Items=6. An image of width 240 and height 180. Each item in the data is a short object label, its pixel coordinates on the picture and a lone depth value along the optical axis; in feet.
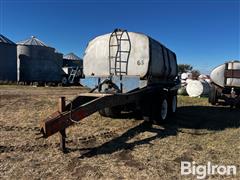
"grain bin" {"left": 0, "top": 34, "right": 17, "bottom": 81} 67.29
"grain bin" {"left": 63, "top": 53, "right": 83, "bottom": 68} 96.63
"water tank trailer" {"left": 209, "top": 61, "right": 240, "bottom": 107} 30.58
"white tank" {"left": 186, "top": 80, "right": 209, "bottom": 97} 41.13
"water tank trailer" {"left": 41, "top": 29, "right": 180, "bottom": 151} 15.89
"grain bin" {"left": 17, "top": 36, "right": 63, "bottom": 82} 67.73
